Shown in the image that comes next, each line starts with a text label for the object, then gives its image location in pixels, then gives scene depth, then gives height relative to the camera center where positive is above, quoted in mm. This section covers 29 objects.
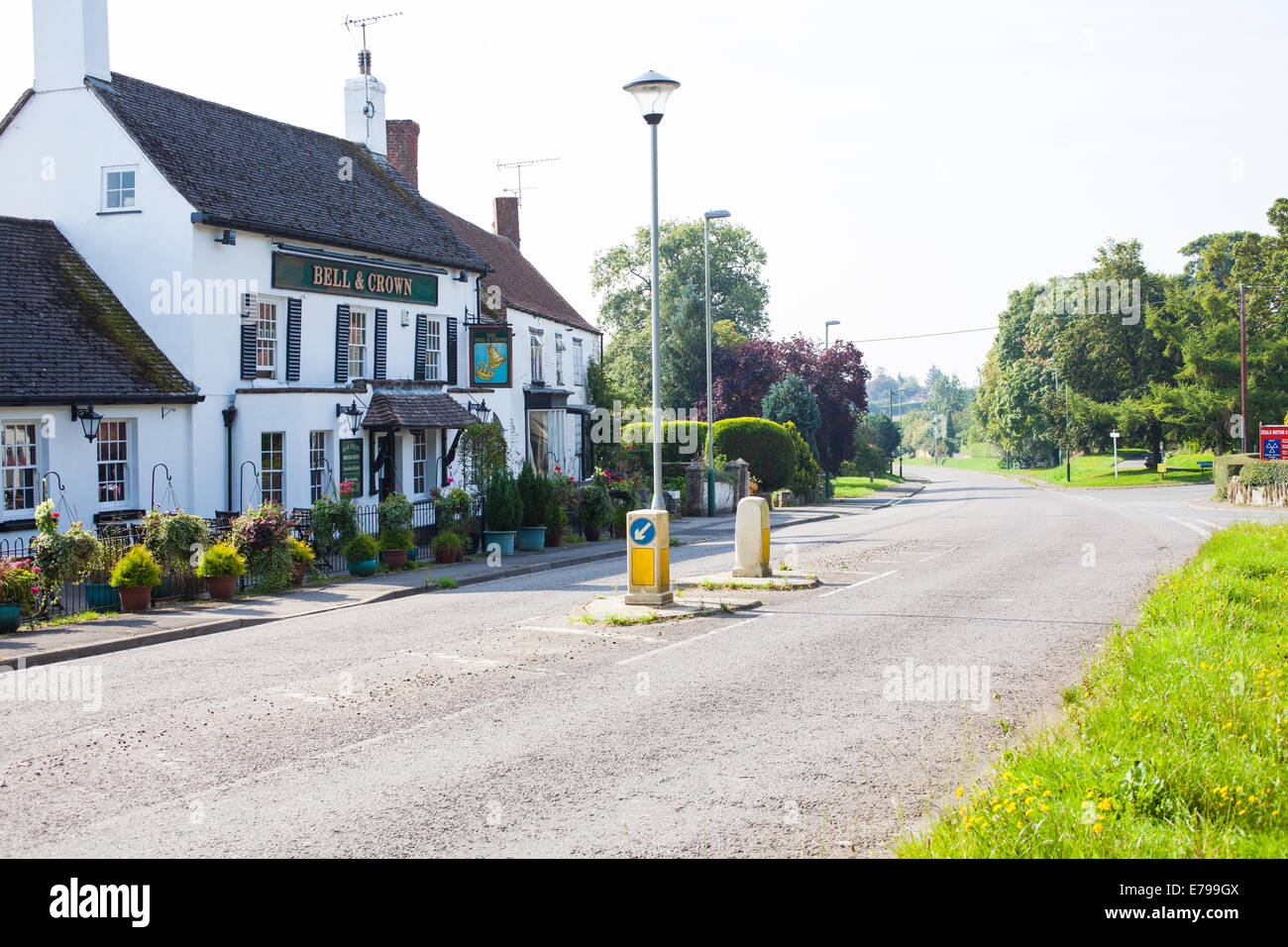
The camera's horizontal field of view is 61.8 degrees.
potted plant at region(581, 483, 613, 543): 28016 -1299
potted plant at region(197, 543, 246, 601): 17203 -1719
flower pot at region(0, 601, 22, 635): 14016 -2007
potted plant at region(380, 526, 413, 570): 21484 -1693
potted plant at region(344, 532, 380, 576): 20516 -1782
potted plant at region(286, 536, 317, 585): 18906 -1663
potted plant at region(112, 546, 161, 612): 15867 -1699
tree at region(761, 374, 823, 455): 51031 +2432
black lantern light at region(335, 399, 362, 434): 24986 +1143
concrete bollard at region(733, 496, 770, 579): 17391 -1350
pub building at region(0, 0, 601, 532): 20172 +3329
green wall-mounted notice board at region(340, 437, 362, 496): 25047 +24
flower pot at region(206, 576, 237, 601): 17250 -1999
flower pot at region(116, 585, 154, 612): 15969 -1999
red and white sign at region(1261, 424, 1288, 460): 40562 +335
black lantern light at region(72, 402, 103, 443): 19422 +821
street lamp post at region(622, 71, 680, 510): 15016 +5182
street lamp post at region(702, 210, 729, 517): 35906 -557
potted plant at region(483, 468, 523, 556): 24719 -1221
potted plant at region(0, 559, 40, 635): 14047 -1707
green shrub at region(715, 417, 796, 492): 43906 +409
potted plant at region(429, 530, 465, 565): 22875 -1843
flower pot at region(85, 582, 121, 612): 16125 -1998
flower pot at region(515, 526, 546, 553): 25703 -1844
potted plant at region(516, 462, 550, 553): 25719 -1177
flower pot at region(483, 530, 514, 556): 24688 -1809
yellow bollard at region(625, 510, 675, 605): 15125 -1399
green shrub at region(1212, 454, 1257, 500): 41844 -609
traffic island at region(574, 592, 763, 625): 14164 -2083
